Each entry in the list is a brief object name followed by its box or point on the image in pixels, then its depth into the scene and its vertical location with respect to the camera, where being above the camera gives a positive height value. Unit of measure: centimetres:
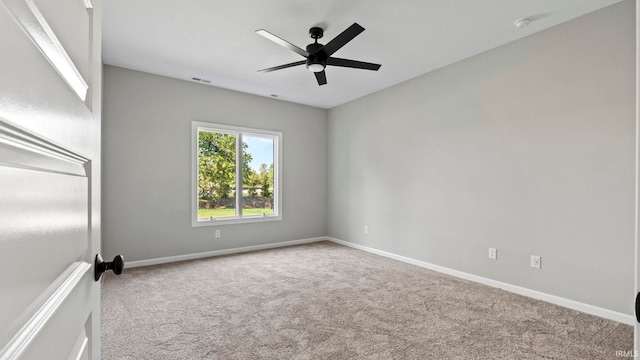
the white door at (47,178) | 30 +0
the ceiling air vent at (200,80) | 441 +153
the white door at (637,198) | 60 -4
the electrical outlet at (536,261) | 305 -86
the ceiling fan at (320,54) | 264 +122
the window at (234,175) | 474 +10
